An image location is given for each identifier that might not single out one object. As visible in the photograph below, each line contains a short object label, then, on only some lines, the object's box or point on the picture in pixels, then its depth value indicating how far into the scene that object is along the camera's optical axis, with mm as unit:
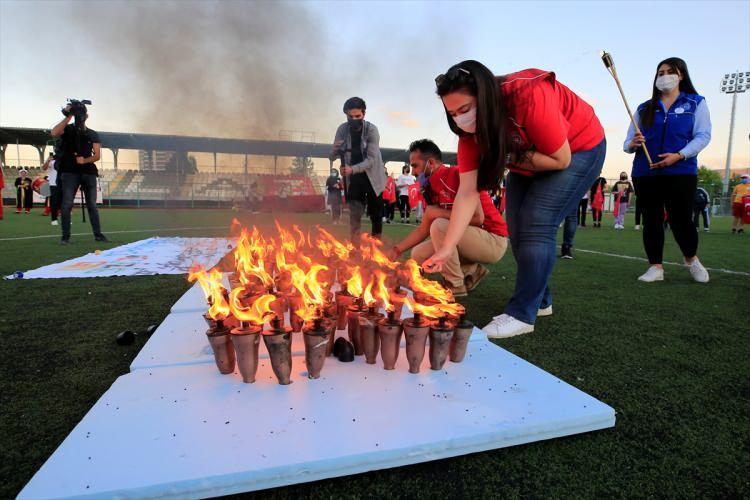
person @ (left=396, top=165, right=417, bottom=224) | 15673
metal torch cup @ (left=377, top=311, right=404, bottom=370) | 1845
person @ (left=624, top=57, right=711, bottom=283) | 4176
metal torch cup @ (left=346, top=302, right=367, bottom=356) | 2012
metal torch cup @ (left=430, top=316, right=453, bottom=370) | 1852
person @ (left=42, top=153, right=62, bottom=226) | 10701
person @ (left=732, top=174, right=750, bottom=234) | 12039
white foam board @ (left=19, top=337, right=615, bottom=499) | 1171
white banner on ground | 4392
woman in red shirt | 2086
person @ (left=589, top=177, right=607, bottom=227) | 15173
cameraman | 6672
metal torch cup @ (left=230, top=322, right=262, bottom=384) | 1696
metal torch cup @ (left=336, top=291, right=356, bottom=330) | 2330
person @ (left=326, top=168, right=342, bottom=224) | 14086
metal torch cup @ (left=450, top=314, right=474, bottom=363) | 1943
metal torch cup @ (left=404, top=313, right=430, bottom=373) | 1819
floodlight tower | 36156
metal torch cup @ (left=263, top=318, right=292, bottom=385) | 1673
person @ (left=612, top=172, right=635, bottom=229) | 14359
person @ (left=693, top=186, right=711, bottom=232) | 12119
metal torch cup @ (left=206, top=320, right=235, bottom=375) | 1771
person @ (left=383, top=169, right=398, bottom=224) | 15148
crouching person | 3822
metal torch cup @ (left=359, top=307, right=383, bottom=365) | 1931
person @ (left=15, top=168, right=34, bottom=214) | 18875
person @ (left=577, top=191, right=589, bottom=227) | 14295
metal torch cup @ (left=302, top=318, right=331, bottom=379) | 1730
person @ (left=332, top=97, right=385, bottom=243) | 5887
